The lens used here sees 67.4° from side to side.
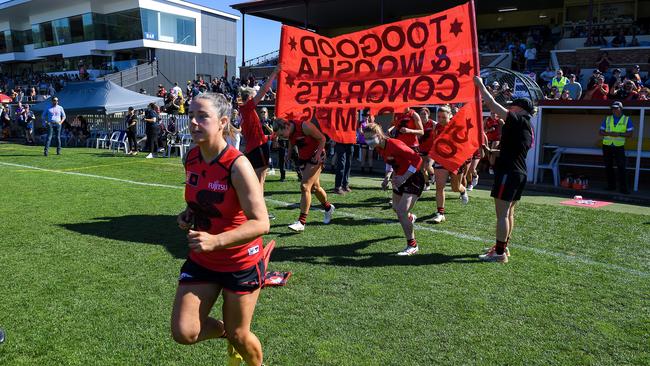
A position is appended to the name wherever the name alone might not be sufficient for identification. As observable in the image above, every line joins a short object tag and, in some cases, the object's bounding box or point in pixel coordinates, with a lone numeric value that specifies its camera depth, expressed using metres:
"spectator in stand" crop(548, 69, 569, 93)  15.81
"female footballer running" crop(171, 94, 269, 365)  2.84
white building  40.03
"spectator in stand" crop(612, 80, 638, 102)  12.51
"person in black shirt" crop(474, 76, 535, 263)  5.80
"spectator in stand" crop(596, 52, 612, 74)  17.30
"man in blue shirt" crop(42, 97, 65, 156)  18.00
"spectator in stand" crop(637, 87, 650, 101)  12.28
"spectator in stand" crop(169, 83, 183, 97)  24.63
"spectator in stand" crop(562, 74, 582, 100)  15.30
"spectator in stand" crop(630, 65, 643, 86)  14.54
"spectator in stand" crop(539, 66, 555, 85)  18.04
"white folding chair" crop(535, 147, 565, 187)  13.12
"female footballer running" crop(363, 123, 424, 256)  6.26
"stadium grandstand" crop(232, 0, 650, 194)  13.59
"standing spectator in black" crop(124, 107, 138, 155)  19.94
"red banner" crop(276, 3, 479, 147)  6.39
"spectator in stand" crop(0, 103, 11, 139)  28.19
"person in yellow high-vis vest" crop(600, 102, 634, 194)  11.77
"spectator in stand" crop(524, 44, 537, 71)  21.12
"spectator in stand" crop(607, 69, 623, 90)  14.86
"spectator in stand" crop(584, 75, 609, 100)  13.57
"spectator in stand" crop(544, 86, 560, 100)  14.17
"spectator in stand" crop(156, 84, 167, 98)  27.31
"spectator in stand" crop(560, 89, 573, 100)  13.92
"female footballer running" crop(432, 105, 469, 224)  8.17
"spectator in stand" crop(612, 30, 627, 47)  18.75
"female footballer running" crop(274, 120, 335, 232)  7.56
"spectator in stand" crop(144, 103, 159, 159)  19.12
